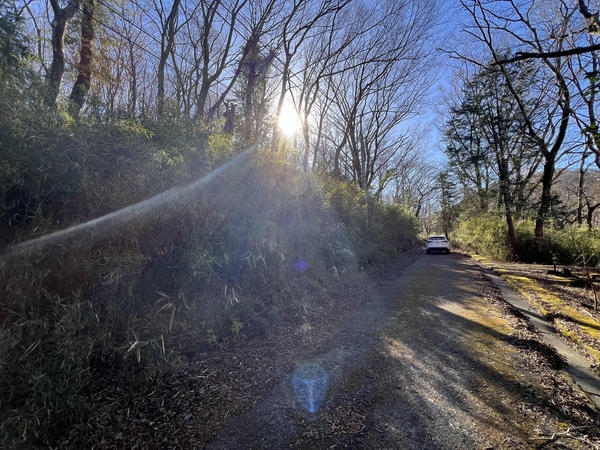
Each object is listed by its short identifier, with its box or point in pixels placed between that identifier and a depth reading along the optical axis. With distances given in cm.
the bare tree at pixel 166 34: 655
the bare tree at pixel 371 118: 855
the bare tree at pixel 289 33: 666
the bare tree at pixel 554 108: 668
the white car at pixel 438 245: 1277
